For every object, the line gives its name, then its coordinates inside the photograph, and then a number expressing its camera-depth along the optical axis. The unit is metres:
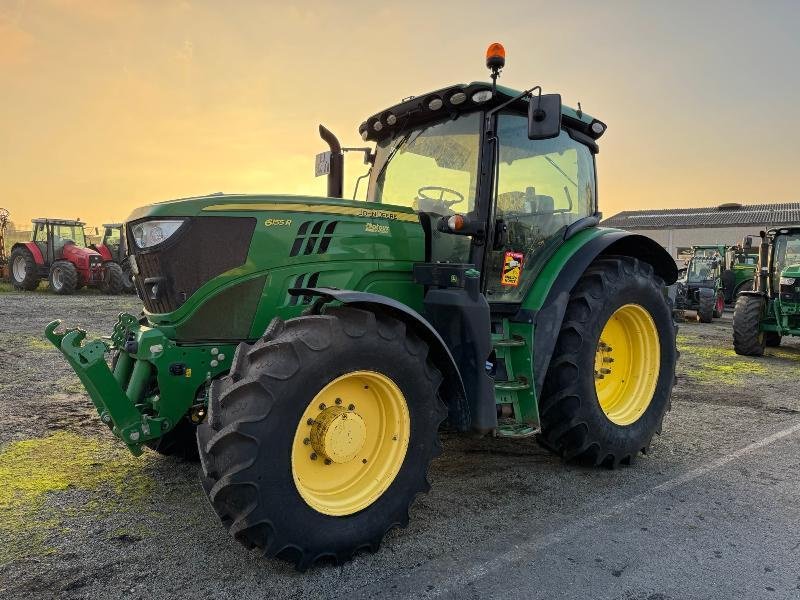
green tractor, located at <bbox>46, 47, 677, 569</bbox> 2.55
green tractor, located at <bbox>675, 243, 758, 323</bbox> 15.31
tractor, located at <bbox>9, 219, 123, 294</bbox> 17.59
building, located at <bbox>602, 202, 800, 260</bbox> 34.41
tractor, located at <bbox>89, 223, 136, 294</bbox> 18.31
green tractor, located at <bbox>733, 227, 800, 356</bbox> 9.69
